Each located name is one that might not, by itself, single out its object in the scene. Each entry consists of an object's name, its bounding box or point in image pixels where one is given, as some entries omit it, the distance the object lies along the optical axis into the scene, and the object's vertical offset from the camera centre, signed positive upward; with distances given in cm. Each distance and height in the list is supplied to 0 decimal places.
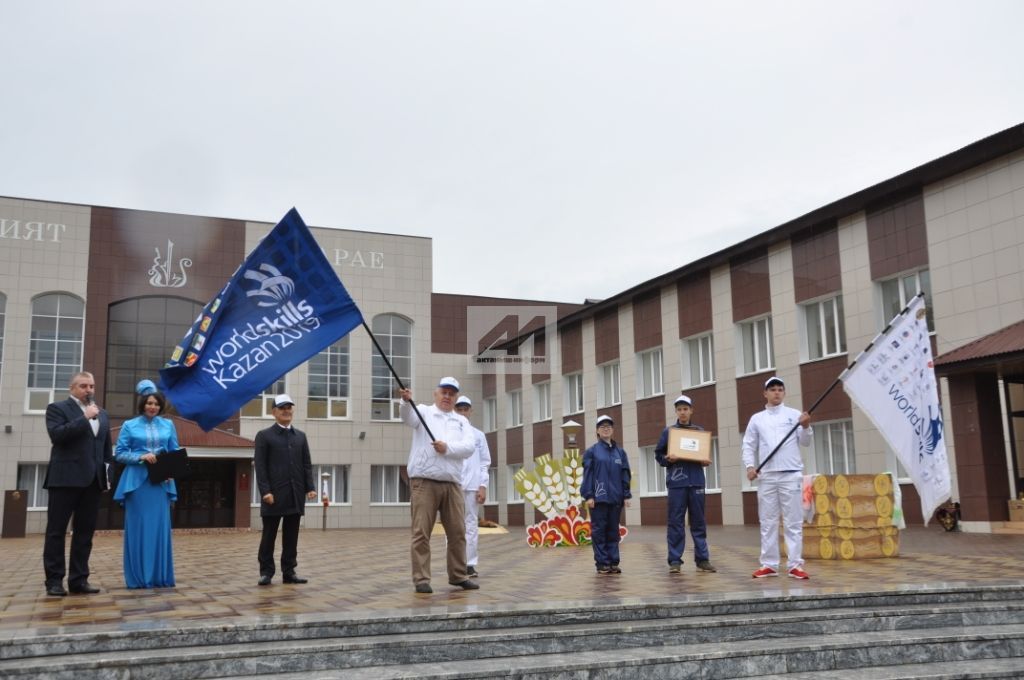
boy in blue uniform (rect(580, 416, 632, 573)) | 1076 -20
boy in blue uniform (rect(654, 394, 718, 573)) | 1049 -26
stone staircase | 554 -105
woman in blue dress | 893 -7
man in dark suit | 849 +14
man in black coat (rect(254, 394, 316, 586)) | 963 +5
